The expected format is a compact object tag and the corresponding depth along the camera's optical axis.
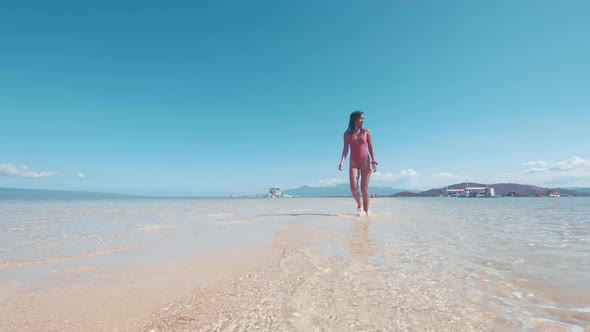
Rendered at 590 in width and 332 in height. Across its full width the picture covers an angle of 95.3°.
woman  6.82
